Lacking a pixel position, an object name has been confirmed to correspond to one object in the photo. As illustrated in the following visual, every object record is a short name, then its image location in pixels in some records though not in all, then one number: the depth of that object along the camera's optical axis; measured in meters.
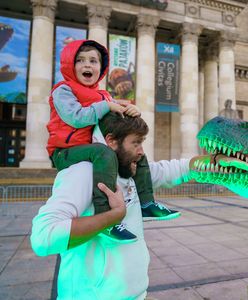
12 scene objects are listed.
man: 1.03
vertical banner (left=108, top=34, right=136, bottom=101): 17.34
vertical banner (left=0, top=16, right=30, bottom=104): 16.00
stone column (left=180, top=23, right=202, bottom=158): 19.14
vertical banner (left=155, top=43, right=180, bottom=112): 18.75
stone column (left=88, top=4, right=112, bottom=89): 17.48
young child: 1.43
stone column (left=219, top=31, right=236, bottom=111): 20.33
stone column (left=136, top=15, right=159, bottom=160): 18.39
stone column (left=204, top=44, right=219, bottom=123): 22.23
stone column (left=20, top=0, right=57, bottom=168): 16.34
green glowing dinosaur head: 1.48
